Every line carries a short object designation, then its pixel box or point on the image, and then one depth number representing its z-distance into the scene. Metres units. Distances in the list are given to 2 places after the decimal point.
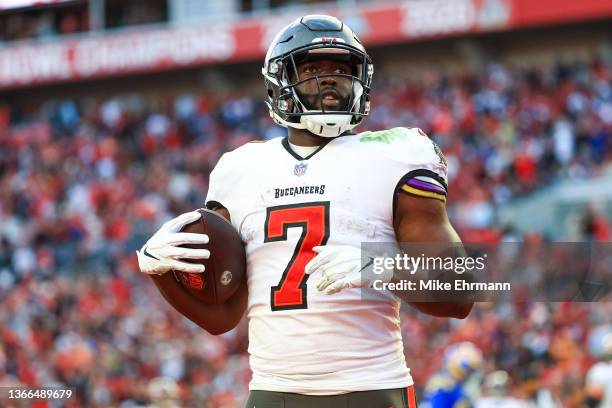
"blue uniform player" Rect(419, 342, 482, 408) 14.82
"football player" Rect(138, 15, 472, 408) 6.08
